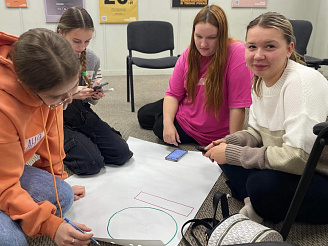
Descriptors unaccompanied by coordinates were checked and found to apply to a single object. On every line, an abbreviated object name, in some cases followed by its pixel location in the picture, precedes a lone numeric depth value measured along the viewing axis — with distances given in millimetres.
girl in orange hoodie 750
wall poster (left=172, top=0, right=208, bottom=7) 3447
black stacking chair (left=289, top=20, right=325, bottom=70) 2688
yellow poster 3330
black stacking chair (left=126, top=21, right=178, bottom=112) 2682
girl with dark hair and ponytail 1352
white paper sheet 1012
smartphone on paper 1497
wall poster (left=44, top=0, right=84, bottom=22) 3256
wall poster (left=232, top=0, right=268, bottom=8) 3480
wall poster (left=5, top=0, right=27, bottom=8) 3242
